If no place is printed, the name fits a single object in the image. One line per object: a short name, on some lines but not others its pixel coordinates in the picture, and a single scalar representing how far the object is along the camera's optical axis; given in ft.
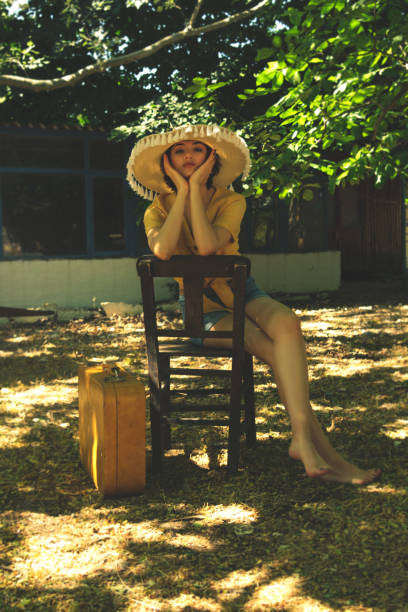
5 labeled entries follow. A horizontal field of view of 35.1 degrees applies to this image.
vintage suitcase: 10.14
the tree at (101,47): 35.27
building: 36.19
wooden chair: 10.64
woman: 10.62
